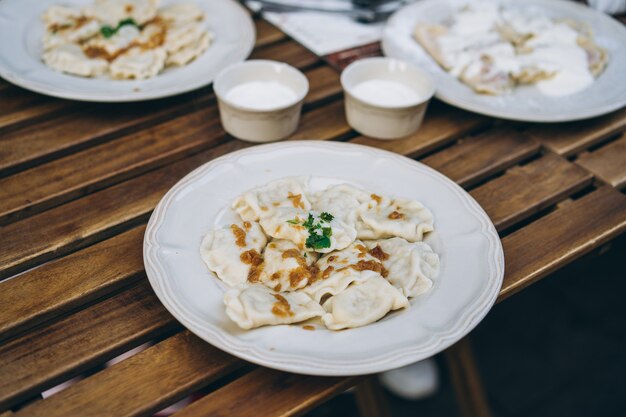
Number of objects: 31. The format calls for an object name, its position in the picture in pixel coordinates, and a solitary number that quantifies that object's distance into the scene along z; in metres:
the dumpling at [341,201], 0.52
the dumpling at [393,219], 0.51
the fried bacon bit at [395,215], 0.52
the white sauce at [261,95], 0.63
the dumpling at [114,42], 0.69
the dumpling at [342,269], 0.47
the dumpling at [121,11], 0.74
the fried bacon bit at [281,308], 0.44
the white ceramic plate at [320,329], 0.42
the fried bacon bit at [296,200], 0.52
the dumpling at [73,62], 0.66
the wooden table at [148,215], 0.44
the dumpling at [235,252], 0.47
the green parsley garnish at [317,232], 0.49
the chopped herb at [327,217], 0.51
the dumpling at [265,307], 0.43
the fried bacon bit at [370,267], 0.48
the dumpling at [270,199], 0.52
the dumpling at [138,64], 0.66
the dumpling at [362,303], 0.45
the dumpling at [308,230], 0.49
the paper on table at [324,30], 0.78
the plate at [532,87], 0.65
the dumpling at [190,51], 0.69
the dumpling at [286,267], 0.48
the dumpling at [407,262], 0.47
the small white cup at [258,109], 0.60
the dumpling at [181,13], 0.75
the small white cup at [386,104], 0.62
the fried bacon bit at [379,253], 0.51
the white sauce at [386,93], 0.64
